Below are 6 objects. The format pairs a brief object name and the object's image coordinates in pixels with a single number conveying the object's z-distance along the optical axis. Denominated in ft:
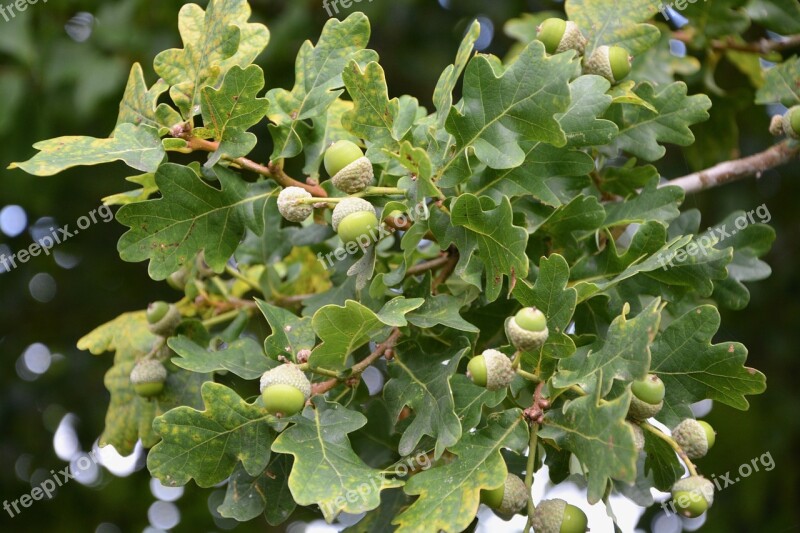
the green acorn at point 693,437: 4.01
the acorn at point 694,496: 3.98
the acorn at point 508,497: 4.02
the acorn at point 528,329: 3.97
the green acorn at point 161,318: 4.46
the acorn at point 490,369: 3.98
